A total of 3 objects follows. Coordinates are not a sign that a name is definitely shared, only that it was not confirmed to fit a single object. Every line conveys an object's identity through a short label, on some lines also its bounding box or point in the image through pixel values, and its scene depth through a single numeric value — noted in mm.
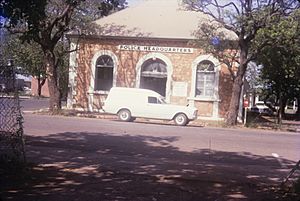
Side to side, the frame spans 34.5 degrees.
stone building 31703
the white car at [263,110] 59244
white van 25750
